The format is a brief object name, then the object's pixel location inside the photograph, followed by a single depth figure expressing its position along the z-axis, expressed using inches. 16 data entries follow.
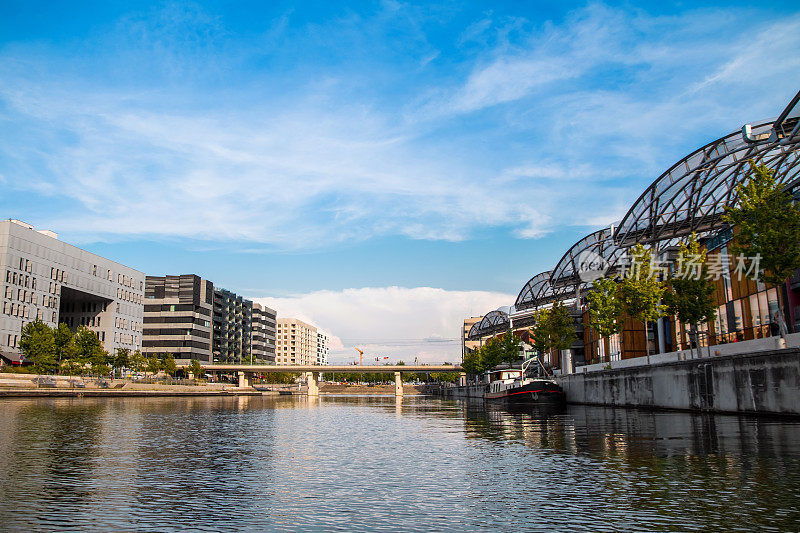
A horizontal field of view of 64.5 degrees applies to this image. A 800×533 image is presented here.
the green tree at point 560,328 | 3737.7
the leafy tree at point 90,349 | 4803.2
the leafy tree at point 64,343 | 4488.2
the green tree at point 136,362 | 5860.7
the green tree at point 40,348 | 4247.0
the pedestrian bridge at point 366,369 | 7691.9
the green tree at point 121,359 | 5556.1
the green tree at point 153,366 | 6505.9
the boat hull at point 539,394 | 3002.0
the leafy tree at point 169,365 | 6993.1
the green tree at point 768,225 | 1652.3
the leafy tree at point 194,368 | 7554.1
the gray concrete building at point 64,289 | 5137.8
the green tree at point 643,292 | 2436.0
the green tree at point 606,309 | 2832.2
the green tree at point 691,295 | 2085.4
